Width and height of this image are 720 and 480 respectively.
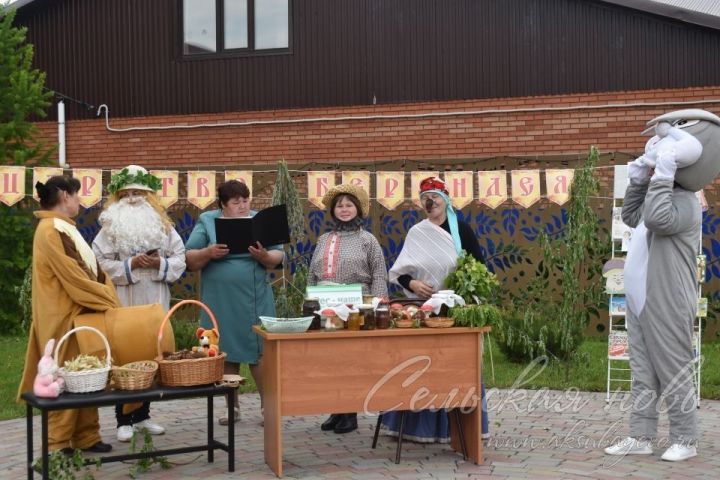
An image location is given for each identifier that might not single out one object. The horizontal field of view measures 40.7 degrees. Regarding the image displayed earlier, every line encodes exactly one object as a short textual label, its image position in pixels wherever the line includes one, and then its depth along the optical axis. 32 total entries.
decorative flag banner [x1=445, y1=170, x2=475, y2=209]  11.95
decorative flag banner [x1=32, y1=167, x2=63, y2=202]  11.99
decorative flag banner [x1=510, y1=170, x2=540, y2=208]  11.77
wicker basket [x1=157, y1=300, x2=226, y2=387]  5.86
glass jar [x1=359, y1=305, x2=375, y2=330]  6.24
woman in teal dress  7.63
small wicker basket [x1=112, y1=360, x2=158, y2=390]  5.78
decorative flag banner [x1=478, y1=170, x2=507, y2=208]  11.75
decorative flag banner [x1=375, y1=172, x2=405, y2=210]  12.16
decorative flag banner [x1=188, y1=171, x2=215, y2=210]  12.50
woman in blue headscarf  6.88
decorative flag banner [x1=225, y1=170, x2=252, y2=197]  12.20
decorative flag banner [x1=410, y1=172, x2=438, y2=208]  11.87
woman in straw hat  7.27
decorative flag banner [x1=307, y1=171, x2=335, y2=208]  12.13
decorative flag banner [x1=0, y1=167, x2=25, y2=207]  11.94
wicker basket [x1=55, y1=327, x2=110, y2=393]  5.65
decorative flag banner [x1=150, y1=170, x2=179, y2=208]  12.26
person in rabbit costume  6.30
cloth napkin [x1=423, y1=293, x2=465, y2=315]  6.39
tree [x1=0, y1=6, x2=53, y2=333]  14.34
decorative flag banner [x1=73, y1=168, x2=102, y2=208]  12.09
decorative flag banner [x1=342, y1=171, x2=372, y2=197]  12.00
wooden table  6.10
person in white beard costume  7.17
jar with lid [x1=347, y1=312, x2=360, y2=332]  6.23
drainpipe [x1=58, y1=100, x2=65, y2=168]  16.70
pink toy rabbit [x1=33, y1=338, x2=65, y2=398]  5.59
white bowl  6.07
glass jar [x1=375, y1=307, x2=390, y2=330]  6.25
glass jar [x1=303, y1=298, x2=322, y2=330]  6.23
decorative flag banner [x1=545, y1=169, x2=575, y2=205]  11.60
